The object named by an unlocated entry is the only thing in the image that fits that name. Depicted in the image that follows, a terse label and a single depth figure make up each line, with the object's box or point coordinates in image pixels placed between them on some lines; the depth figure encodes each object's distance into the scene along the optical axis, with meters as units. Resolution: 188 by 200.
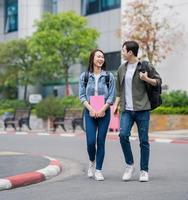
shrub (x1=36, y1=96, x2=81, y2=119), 29.20
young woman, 8.79
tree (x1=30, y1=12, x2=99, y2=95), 34.78
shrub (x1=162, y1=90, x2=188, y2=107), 25.94
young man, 8.58
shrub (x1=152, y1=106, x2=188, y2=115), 25.34
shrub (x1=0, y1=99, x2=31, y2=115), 38.47
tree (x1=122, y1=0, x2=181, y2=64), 28.28
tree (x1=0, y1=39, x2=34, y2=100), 38.81
